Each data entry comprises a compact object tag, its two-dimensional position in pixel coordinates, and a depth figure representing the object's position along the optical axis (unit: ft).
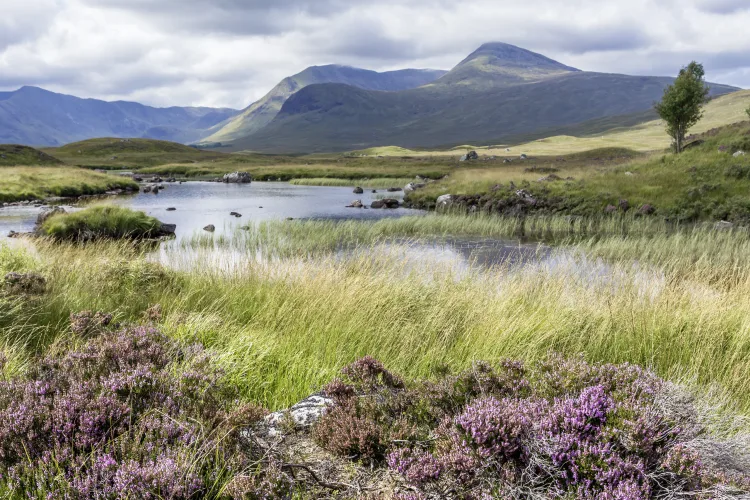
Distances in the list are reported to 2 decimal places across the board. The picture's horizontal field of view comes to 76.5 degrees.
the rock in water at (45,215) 79.91
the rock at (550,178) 121.94
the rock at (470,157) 333.52
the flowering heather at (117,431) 8.42
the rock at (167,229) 81.08
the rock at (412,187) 154.90
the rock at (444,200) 119.96
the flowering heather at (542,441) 8.53
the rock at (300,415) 11.24
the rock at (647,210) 85.87
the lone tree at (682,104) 136.36
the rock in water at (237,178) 231.71
